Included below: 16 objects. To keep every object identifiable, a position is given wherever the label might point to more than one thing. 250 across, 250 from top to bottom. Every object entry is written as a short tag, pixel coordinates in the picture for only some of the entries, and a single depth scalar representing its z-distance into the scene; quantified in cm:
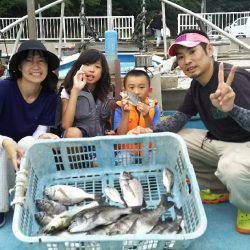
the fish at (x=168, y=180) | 288
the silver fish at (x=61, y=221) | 241
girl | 350
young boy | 385
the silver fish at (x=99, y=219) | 239
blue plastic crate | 264
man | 272
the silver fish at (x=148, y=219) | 239
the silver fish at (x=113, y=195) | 286
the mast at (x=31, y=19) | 452
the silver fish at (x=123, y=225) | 238
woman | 324
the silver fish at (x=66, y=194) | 283
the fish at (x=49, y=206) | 266
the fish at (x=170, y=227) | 236
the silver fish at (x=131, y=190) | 278
